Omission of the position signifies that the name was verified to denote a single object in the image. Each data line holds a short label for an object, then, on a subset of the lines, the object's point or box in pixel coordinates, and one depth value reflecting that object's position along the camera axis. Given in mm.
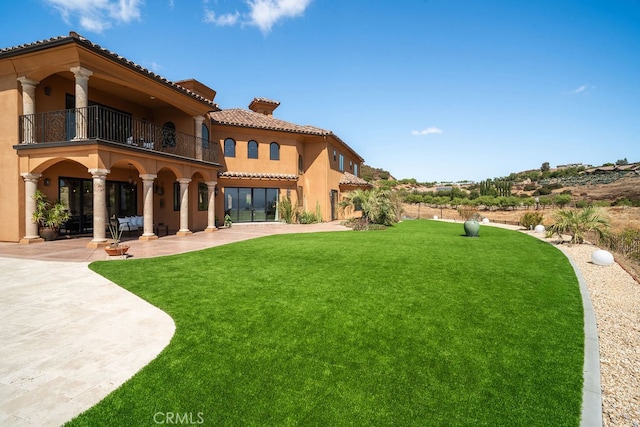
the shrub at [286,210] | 24625
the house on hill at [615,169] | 59156
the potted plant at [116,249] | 10184
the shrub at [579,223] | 14961
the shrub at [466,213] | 33478
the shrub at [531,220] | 22938
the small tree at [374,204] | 21781
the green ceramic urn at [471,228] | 17016
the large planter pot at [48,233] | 13641
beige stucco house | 12352
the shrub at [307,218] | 24953
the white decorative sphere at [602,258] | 10734
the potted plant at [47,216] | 13219
